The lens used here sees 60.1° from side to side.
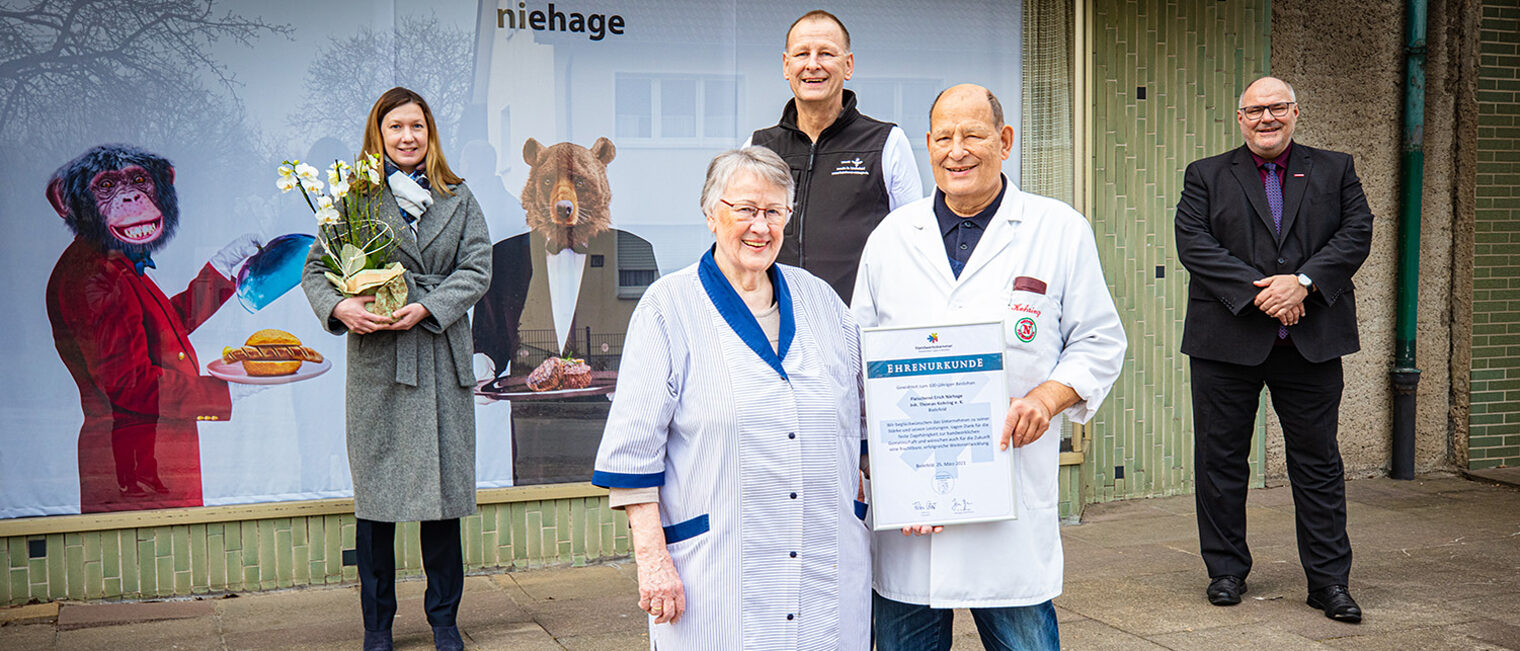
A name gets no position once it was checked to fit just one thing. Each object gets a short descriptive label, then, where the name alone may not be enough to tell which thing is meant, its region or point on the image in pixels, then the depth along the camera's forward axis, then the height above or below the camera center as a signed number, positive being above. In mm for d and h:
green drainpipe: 8008 +191
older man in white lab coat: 3350 -147
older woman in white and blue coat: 2945 -433
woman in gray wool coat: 4746 -394
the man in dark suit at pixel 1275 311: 5266 -206
